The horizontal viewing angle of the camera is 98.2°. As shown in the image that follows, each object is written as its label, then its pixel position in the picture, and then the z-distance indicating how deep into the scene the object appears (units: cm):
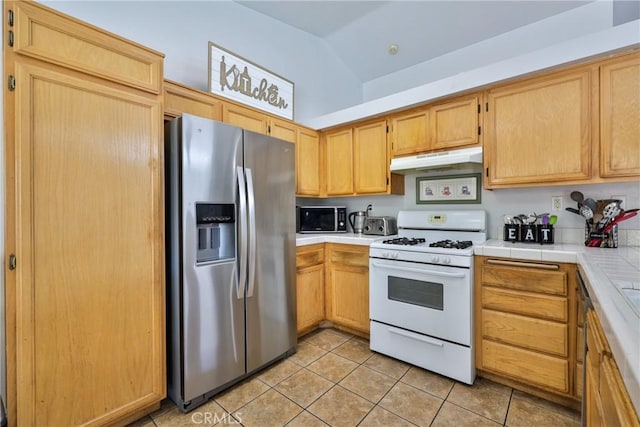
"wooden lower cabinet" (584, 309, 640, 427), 58
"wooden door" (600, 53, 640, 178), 168
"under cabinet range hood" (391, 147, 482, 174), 216
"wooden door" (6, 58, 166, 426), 118
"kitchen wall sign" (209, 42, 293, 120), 227
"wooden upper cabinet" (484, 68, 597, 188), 183
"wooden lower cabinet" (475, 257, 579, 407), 164
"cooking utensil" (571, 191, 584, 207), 196
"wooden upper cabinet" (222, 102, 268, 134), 230
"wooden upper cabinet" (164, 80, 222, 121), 195
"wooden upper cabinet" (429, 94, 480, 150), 223
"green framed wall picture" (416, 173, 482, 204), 246
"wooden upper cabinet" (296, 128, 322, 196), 296
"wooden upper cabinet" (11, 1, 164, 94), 119
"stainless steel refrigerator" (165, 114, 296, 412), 162
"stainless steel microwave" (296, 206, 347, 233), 296
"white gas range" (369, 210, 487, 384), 189
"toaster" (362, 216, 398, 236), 280
